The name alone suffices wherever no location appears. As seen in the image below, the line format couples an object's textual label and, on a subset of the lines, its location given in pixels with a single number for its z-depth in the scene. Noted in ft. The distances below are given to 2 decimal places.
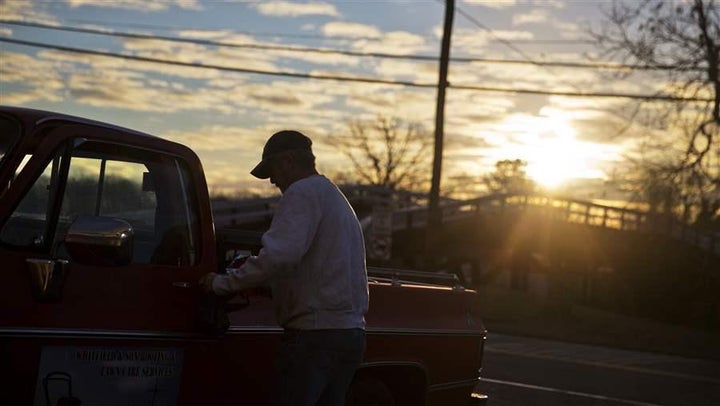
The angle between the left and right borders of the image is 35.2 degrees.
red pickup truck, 14.53
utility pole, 99.55
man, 16.93
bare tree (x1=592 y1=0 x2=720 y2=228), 111.96
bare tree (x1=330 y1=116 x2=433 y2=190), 292.20
